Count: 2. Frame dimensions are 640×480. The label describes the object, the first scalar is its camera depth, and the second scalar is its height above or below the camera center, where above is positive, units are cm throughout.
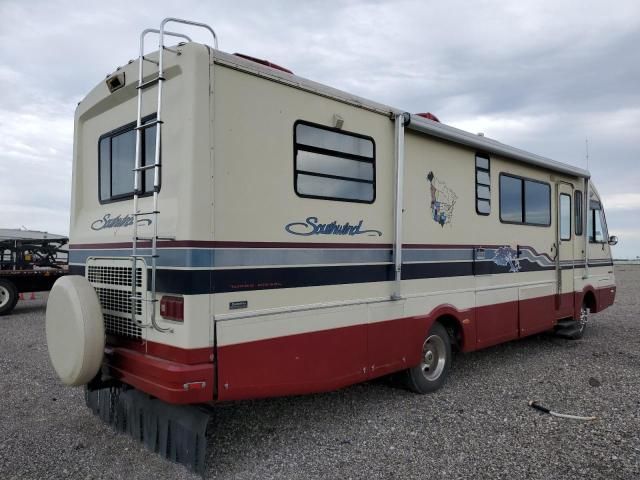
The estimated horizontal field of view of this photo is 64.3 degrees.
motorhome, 351 +14
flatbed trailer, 1120 -28
